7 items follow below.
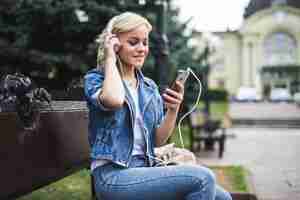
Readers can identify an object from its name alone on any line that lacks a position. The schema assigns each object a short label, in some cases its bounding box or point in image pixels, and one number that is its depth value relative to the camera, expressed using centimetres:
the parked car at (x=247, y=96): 4427
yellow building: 5488
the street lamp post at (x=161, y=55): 876
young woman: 208
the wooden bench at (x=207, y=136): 1030
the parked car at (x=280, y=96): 4238
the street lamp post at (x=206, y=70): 1619
